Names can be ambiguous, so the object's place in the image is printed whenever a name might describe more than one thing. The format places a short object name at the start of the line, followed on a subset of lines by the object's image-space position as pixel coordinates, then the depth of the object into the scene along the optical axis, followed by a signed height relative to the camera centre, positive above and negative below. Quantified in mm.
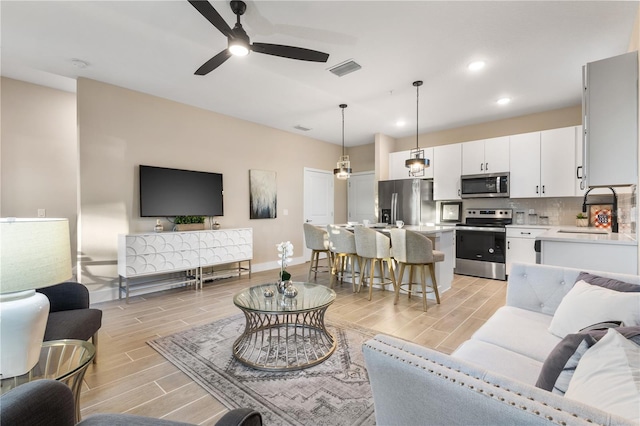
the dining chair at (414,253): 3254 -526
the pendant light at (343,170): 4418 +614
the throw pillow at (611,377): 631 -428
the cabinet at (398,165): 6164 +968
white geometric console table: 3645 -612
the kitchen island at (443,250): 3779 -602
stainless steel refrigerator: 5715 +144
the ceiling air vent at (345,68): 3268 +1675
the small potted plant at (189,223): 4236 -188
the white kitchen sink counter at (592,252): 2156 -358
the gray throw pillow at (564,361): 895 -499
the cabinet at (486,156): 4957 +937
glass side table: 1087 -638
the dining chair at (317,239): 4512 -471
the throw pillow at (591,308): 1312 -499
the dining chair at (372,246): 3662 -487
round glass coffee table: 2096 -1106
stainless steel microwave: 4914 +408
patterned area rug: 1638 -1167
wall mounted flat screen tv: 4117 +280
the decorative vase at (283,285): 2443 -657
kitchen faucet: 3278 -131
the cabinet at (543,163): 4418 +714
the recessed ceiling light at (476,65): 3267 +1667
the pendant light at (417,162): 3832 +634
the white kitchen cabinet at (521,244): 4527 -592
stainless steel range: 4789 -624
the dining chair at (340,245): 4023 -519
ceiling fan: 2023 +1346
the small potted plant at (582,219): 4113 -173
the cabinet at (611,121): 2105 +652
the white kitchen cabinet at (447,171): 5461 +733
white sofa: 504 -379
